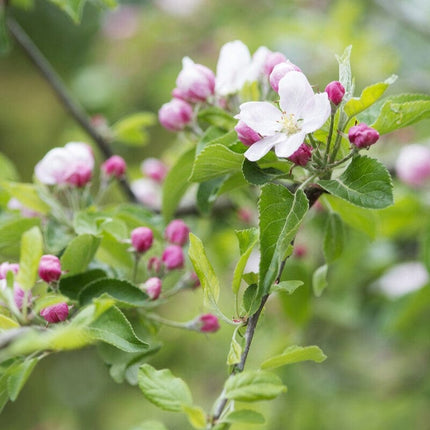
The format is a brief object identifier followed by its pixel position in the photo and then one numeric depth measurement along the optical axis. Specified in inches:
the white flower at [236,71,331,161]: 43.5
